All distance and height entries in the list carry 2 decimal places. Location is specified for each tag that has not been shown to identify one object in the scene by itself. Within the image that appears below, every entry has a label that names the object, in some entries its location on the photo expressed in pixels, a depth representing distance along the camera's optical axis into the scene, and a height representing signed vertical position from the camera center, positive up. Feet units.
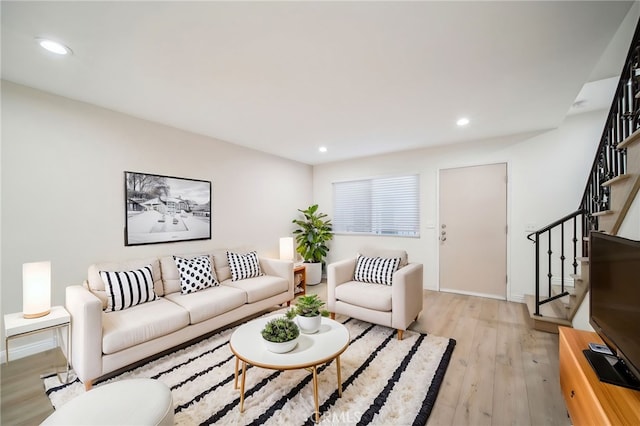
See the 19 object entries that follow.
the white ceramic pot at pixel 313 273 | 15.94 -3.70
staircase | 5.57 +0.17
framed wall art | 9.61 +0.14
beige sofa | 6.29 -2.98
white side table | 5.99 -2.65
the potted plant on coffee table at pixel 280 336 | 5.53 -2.65
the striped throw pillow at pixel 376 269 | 10.10 -2.25
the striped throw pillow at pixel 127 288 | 7.77 -2.33
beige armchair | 8.66 -2.91
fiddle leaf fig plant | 16.33 -1.53
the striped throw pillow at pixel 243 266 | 11.18 -2.33
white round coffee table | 5.24 -2.99
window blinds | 15.05 +0.37
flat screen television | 3.59 -1.44
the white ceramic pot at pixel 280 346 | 5.51 -2.83
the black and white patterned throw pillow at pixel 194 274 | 9.43 -2.28
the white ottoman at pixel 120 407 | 3.75 -2.95
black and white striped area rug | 5.37 -4.14
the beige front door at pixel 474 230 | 12.56 -0.88
